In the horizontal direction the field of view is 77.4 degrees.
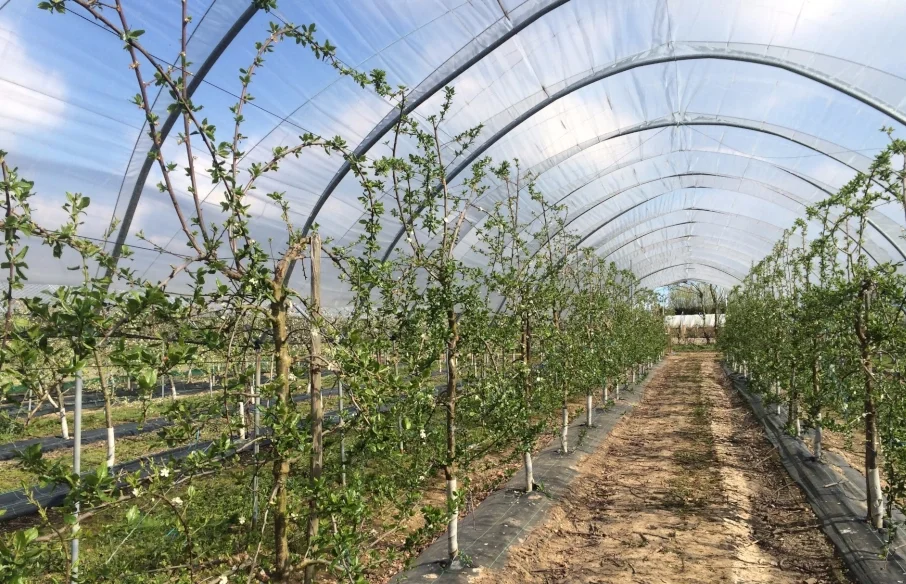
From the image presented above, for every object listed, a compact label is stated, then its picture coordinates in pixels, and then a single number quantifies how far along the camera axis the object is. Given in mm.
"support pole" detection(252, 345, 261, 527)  2492
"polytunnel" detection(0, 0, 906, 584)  2523
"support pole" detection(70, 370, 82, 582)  4555
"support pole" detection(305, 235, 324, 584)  2832
